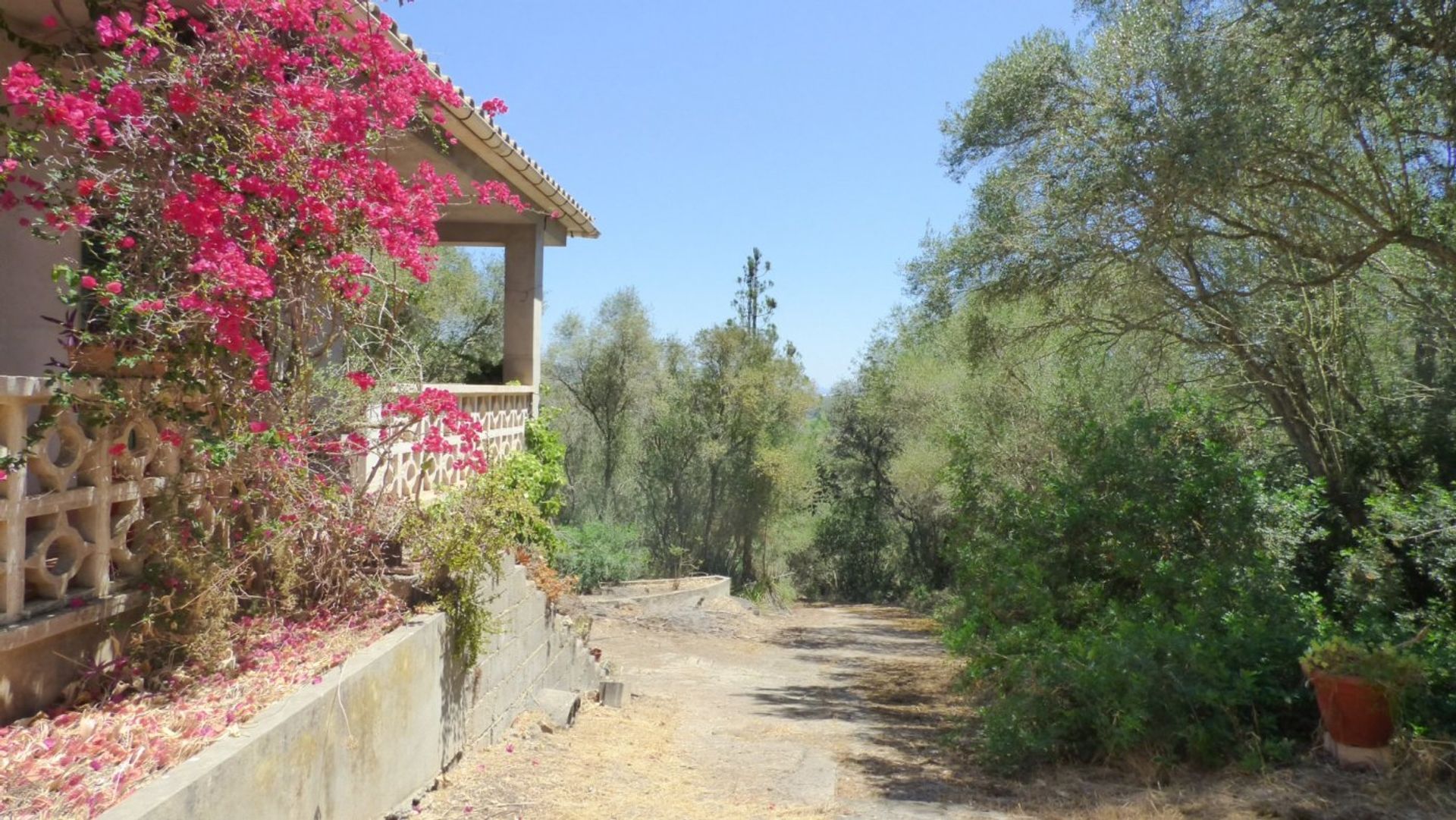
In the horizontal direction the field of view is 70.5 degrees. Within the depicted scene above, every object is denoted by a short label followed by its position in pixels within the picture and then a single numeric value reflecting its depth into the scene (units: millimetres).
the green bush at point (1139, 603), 7090
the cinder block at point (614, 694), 10688
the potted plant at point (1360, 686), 6055
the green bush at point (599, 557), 21000
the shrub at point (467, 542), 5953
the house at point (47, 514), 3629
